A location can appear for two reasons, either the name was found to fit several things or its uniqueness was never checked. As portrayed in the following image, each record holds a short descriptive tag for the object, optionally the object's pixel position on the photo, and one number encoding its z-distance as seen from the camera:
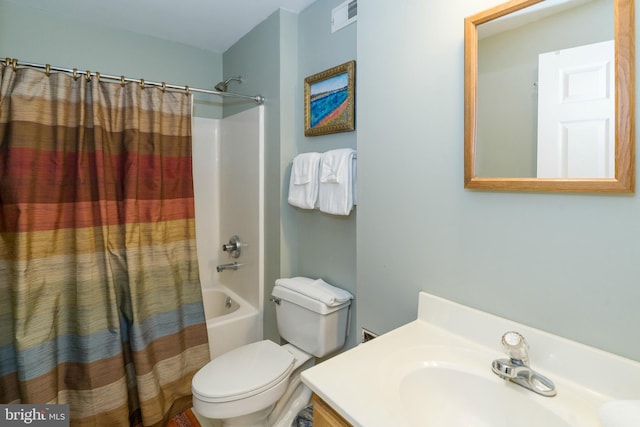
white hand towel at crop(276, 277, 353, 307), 1.59
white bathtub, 2.02
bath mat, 1.83
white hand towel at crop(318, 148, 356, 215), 1.49
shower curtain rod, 1.43
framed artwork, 1.59
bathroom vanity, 0.72
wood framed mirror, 0.73
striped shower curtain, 1.45
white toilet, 1.40
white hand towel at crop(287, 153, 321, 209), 1.68
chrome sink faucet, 0.77
